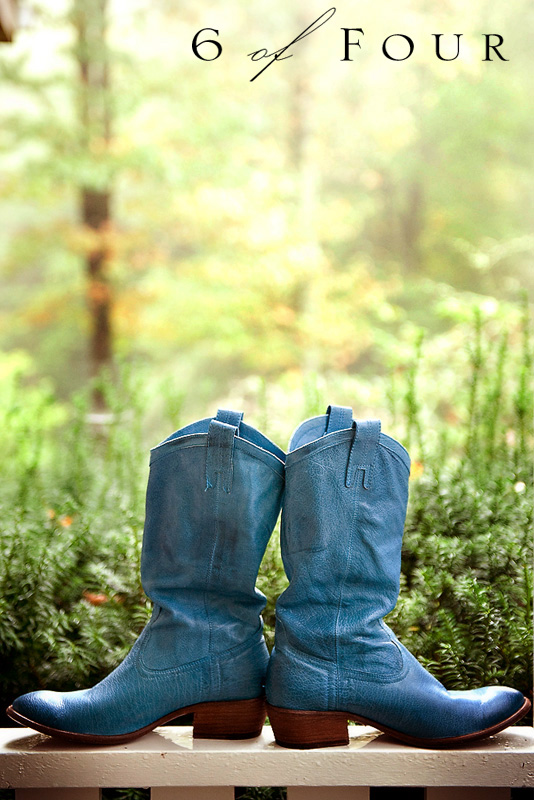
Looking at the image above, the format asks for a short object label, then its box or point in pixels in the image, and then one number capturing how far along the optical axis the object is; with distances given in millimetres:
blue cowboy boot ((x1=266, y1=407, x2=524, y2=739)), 898
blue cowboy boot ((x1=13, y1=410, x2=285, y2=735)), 900
